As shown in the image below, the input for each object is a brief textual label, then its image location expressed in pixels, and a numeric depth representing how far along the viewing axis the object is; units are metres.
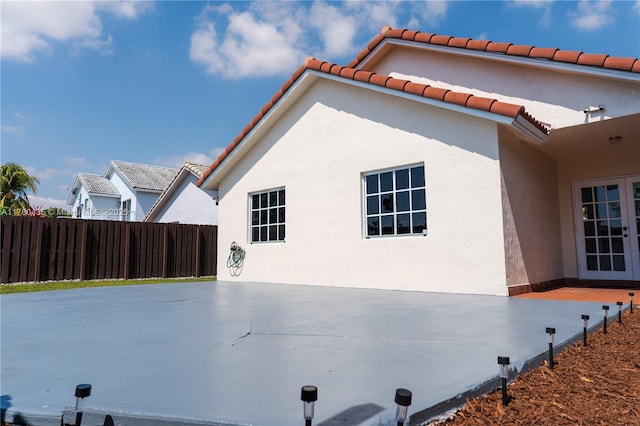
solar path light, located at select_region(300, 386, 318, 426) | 1.50
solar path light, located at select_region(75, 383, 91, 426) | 1.73
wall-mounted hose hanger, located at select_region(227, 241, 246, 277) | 11.02
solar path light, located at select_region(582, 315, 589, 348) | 3.33
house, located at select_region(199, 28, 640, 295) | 6.68
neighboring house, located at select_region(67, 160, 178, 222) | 26.56
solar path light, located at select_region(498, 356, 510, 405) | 2.15
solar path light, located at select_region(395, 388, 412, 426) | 1.54
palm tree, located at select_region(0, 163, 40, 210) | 30.73
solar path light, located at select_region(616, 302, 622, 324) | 4.24
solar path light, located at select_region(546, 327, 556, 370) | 2.78
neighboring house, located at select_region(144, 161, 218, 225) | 19.93
